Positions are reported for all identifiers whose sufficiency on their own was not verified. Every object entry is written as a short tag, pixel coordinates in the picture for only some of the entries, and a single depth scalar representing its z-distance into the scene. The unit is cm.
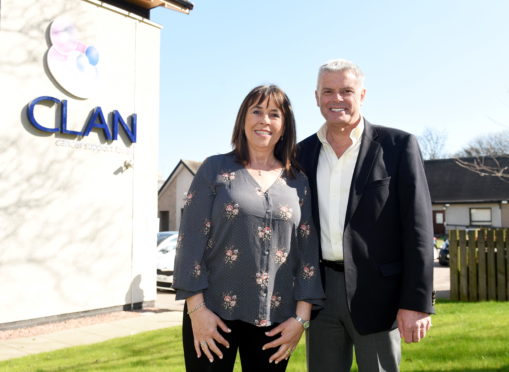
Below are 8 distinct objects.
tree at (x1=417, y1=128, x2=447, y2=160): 6322
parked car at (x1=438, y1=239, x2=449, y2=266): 2133
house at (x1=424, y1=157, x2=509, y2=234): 4031
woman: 250
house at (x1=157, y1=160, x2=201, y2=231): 3628
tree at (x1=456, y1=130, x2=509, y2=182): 4144
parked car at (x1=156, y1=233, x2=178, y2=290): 1377
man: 267
